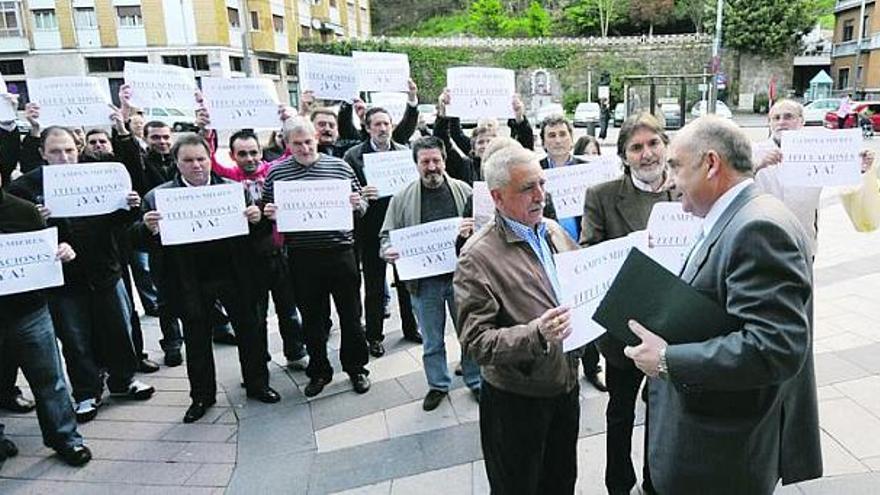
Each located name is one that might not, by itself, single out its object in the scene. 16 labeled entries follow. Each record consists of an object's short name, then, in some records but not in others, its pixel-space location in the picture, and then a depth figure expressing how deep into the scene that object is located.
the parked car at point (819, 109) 26.27
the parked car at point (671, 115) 25.40
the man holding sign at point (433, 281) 4.16
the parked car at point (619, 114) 29.42
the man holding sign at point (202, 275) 3.97
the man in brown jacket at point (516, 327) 2.18
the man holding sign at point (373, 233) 5.14
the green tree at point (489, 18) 53.53
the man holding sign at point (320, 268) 4.27
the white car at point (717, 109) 27.22
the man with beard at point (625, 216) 2.95
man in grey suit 1.62
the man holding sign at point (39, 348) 3.42
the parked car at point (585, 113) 30.08
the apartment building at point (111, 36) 33.38
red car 21.91
